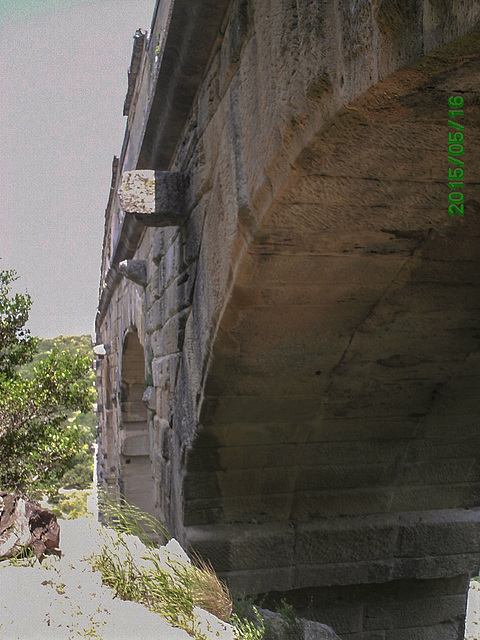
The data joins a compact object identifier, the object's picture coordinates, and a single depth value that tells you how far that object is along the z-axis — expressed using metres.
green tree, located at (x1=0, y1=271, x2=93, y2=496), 5.22
